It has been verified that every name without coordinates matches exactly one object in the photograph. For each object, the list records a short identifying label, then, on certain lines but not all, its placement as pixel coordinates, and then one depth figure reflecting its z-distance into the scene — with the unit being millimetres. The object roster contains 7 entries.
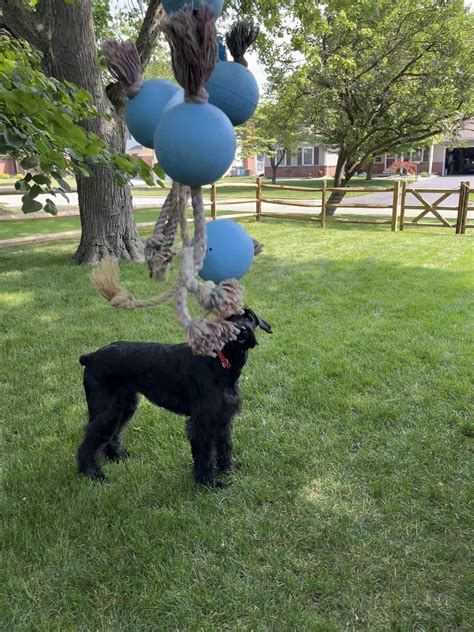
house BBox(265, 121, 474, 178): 42812
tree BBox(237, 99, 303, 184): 15980
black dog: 2496
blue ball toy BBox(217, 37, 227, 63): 1529
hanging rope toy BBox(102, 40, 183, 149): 1437
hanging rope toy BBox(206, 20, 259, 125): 1450
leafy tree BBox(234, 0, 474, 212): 13555
